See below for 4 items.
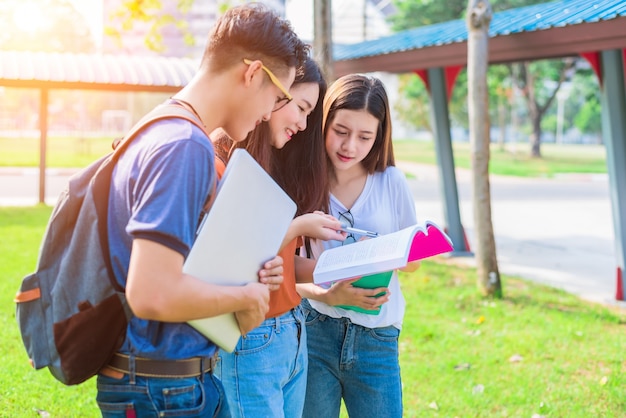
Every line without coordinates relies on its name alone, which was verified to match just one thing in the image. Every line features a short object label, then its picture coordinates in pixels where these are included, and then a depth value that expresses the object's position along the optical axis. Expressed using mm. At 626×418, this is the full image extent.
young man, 1387
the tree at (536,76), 27109
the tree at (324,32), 7566
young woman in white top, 2445
